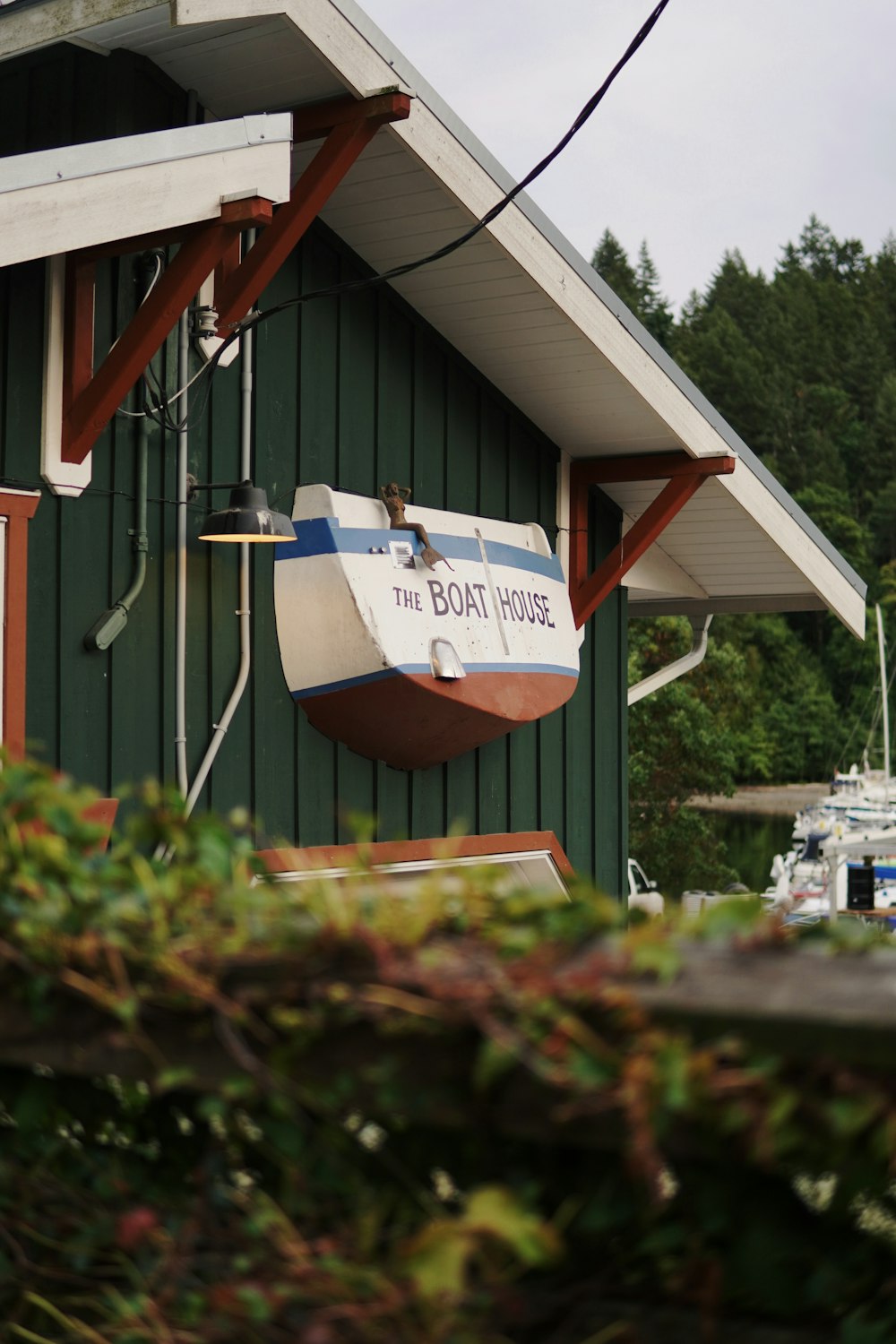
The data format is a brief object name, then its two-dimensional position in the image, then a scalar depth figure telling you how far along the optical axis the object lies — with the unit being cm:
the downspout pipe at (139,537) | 489
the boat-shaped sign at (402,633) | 545
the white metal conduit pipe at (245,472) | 534
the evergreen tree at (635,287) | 5928
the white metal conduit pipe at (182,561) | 509
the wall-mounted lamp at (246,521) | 481
